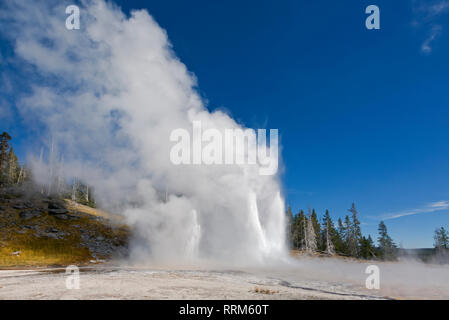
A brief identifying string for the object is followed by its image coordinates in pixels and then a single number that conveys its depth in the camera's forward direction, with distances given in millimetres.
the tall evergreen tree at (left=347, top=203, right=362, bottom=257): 70688
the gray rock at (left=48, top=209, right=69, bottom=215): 56075
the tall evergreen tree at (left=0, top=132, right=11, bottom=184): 66500
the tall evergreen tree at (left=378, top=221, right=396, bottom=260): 68500
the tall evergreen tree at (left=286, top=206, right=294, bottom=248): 85294
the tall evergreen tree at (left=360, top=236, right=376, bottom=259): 70125
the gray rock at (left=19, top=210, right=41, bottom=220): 51519
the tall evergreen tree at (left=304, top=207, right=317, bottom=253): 68875
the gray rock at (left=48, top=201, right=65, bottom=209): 57916
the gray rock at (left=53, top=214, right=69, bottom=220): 55188
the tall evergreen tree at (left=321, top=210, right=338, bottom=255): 70188
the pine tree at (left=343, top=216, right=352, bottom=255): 73125
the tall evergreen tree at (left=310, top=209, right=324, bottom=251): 78000
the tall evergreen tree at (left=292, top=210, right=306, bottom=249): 81144
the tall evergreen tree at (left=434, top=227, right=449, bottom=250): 70438
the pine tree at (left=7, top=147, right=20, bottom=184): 76250
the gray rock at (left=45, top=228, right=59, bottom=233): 49262
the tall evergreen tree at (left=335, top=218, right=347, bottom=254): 76325
